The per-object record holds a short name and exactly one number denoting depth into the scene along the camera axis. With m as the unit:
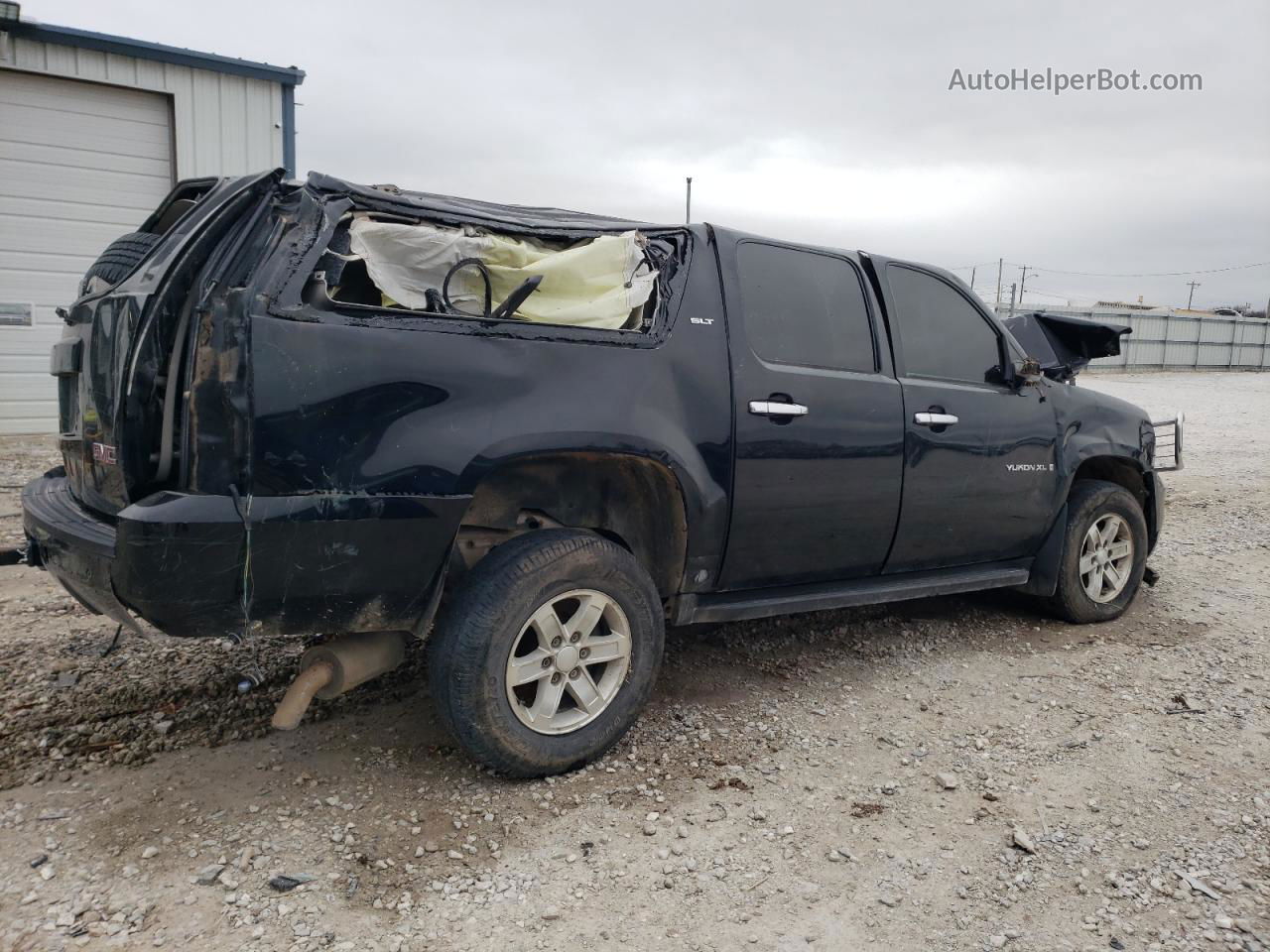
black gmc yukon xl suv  2.64
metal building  9.79
